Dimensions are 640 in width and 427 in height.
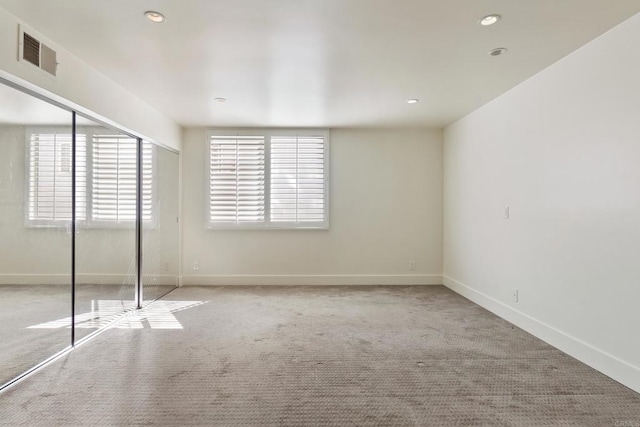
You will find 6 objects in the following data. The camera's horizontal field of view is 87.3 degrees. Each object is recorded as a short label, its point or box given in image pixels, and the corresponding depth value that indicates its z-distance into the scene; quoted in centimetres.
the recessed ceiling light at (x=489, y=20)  225
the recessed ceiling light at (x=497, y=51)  270
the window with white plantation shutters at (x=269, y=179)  531
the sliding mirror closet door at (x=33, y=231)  236
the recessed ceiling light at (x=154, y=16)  222
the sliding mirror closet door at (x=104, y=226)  303
